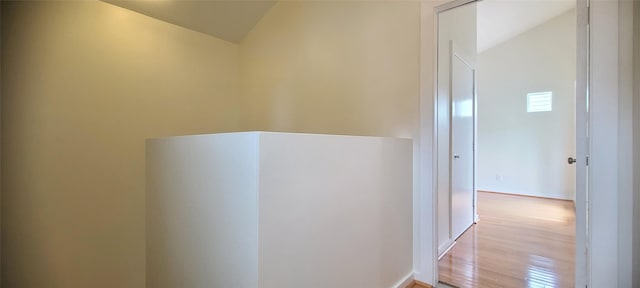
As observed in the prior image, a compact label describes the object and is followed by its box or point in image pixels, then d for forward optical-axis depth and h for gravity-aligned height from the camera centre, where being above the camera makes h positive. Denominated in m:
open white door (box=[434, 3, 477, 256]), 2.32 +0.19
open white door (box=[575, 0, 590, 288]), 1.48 +0.01
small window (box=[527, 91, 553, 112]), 4.73 +0.71
